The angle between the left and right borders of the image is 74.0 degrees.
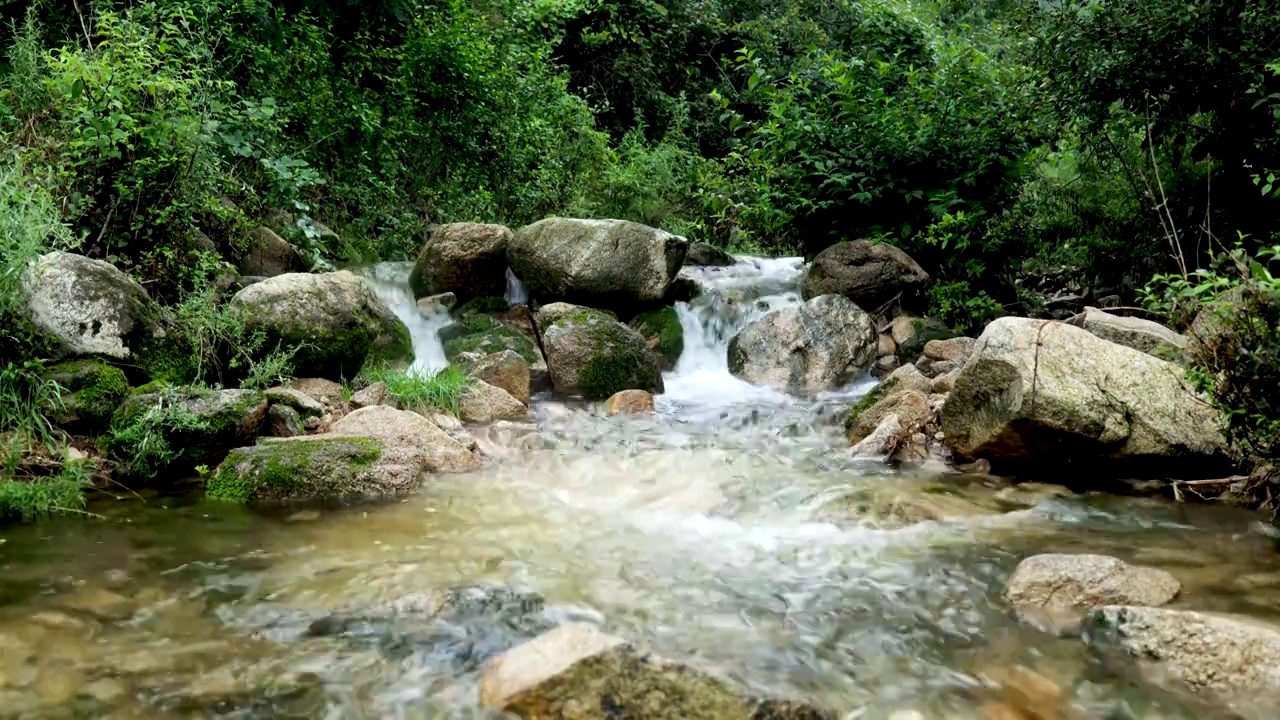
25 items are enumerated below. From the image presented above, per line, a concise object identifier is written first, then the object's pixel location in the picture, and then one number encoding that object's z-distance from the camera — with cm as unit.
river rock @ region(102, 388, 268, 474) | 544
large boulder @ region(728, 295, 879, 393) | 897
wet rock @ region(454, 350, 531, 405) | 798
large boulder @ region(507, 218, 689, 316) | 930
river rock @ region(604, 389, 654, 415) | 787
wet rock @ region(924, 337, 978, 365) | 861
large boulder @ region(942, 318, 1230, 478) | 552
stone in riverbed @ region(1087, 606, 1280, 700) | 305
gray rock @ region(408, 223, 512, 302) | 953
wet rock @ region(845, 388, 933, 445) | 667
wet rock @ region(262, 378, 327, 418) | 624
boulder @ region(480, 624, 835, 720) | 279
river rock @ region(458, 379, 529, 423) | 738
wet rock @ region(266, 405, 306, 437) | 605
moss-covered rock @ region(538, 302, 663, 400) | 833
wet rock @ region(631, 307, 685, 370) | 953
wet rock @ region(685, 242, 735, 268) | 1199
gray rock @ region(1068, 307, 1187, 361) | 639
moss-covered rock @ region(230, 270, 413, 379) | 680
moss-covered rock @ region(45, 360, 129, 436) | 545
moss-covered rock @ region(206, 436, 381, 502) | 518
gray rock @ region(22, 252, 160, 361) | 558
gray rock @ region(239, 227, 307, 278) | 833
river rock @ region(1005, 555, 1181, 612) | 372
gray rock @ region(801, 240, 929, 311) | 977
